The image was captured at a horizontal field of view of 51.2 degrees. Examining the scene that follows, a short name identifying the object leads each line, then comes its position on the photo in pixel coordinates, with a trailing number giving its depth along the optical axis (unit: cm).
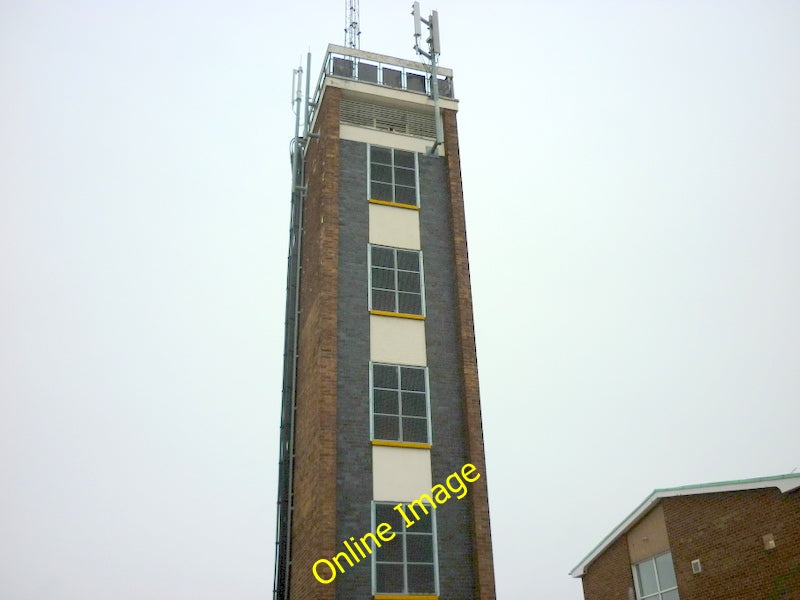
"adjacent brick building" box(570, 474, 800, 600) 2042
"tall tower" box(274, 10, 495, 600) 1980
